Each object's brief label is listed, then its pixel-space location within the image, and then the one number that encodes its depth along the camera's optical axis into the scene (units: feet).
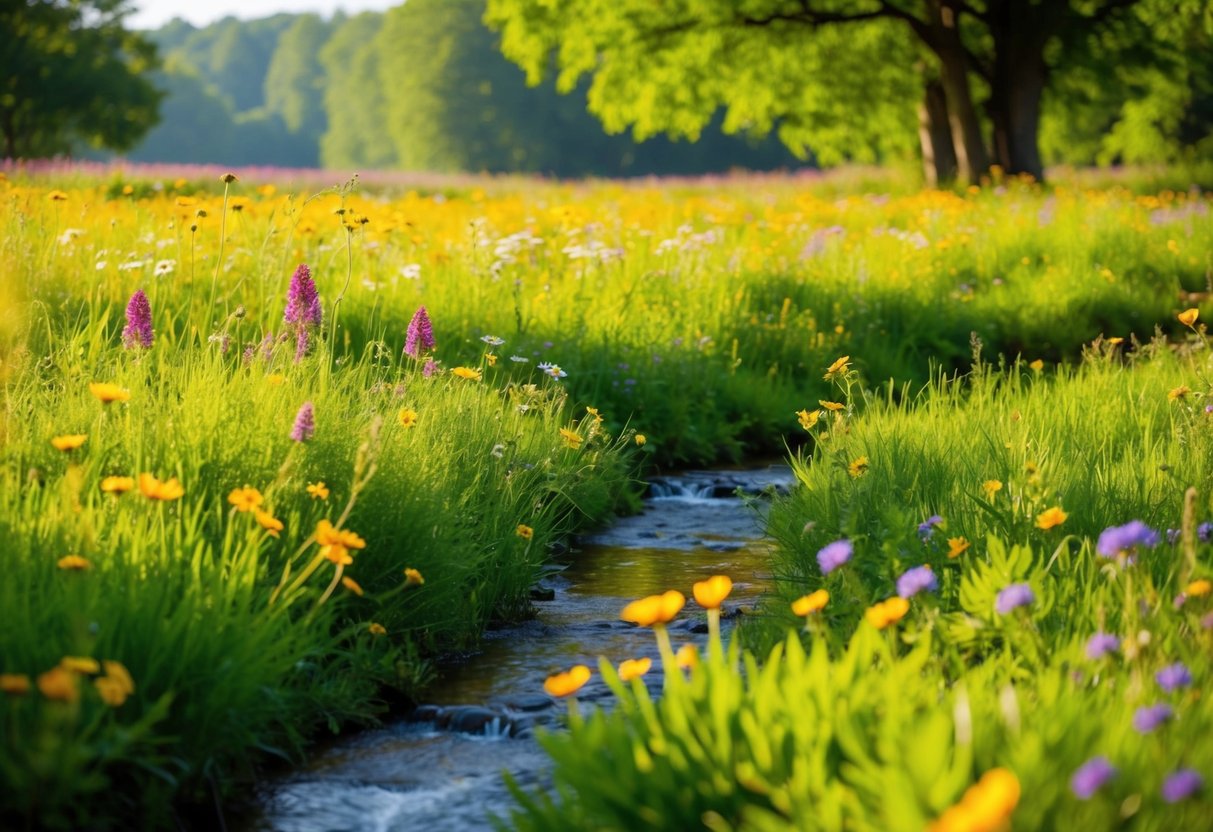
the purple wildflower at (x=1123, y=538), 15.34
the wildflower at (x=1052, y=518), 17.65
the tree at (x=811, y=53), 118.42
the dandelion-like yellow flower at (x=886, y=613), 14.66
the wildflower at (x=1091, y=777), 10.76
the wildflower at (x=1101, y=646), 14.06
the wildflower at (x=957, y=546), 19.26
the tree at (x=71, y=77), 211.00
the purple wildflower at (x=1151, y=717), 12.35
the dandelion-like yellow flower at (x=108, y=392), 17.84
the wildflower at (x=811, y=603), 15.25
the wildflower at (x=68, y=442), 16.93
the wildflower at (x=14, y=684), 12.98
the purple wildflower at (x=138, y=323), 26.63
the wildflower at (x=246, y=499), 17.66
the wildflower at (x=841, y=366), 27.67
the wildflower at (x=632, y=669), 15.35
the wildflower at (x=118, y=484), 16.52
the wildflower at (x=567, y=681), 14.32
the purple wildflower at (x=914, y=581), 16.06
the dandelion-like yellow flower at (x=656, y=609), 14.02
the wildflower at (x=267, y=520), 17.70
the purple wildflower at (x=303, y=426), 20.62
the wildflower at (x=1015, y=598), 14.97
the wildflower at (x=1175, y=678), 13.70
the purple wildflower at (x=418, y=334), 29.17
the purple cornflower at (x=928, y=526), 21.04
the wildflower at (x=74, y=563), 15.80
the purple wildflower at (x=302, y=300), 27.07
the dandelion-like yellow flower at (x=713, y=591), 14.52
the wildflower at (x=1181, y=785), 11.02
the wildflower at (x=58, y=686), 12.26
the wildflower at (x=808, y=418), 27.55
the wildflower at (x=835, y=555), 16.44
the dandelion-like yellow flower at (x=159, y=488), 16.37
